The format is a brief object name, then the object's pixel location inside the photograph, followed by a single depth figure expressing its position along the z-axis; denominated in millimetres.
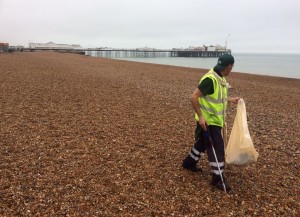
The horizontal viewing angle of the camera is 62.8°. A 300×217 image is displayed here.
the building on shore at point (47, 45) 134006
